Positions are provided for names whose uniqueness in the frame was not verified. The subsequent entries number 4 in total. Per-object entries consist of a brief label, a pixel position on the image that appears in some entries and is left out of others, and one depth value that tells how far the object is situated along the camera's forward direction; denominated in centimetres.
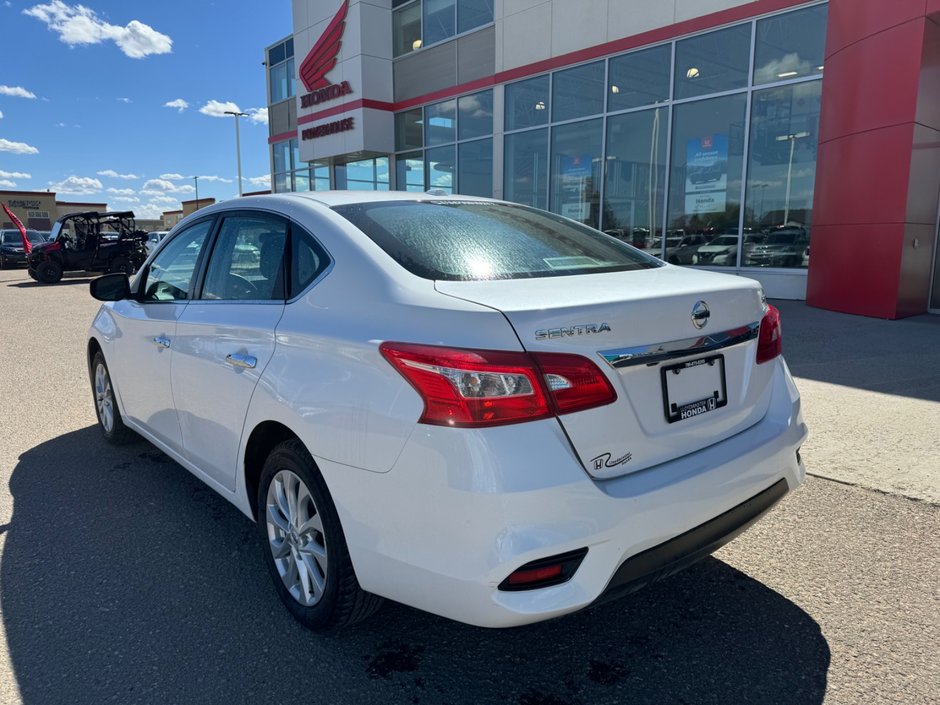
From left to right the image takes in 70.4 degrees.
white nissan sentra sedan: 184
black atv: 1923
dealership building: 934
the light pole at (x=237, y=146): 4347
